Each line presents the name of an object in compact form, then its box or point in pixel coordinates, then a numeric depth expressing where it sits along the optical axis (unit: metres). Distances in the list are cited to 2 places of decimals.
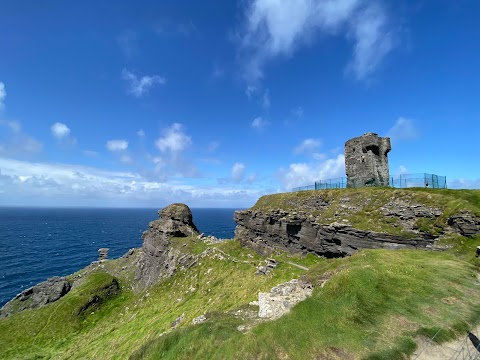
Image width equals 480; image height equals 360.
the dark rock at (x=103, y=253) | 109.19
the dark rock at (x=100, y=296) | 59.31
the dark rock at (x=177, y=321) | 35.96
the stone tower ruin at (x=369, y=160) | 46.84
